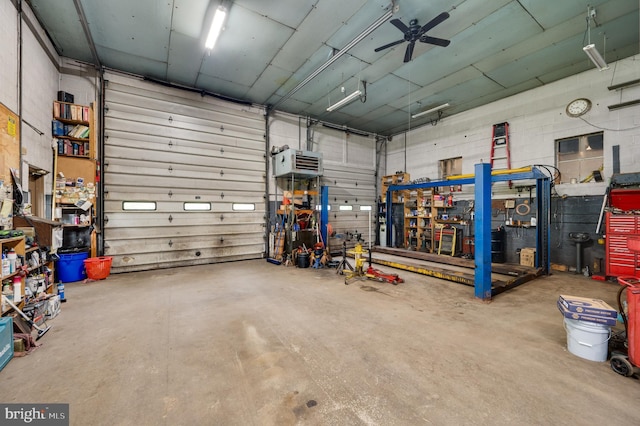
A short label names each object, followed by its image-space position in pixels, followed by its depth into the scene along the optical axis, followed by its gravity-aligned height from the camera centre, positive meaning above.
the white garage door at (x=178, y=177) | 5.67 +0.92
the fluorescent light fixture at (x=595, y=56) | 3.81 +2.53
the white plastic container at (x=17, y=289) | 2.84 -0.87
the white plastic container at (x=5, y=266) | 2.64 -0.57
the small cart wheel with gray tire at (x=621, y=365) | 2.07 -1.29
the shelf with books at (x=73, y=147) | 4.86 +1.33
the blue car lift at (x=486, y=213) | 3.86 +0.00
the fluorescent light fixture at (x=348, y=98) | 5.75 +2.78
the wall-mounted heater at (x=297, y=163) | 6.84 +1.42
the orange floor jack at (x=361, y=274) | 4.84 -1.26
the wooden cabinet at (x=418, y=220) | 8.40 -0.24
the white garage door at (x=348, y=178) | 8.94 +1.30
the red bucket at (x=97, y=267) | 4.81 -1.06
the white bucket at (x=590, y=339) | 2.28 -1.18
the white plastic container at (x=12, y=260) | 2.75 -0.53
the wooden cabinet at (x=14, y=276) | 2.76 -0.71
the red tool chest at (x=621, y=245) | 4.61 -0.62
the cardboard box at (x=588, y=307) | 2.22 -0.87
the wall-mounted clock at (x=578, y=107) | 5.54 +2.40
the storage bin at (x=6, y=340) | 2.12 -1.12
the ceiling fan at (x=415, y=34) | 3.87 +2.91
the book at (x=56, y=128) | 4.74 +1.63
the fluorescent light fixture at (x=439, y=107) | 6.80 +2.93
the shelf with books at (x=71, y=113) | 4.80 +1.98
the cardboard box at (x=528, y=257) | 6.00 -1.07
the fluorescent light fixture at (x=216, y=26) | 3.67 +2.92
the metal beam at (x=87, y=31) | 3.83 +3.17
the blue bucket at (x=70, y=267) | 4.62 -1.02
